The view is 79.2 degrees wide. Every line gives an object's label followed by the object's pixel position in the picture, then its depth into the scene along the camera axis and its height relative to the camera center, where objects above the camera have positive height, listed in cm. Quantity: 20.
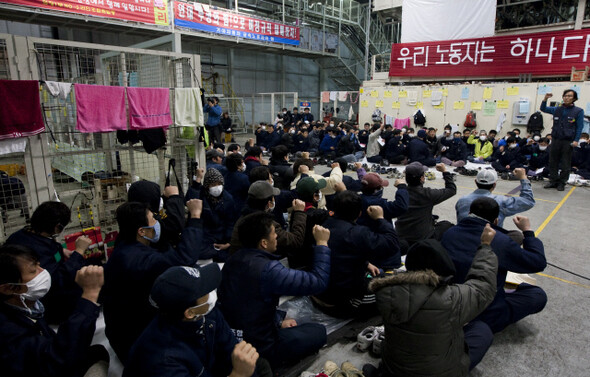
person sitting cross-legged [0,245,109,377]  183 -107
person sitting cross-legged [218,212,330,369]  222 -105
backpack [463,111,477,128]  1234 -19
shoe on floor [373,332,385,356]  279 -176
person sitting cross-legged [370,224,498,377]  198 -109
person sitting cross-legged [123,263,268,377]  155 -97
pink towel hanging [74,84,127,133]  439 +13
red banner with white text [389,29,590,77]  1120 +209
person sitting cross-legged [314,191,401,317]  293 -110
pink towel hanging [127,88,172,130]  482 +14
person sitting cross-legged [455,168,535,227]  383 -89
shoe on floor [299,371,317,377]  247 -177
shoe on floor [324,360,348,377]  242 -177
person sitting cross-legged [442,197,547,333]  271 -105
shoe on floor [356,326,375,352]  284 -176
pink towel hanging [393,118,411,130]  1408 -28
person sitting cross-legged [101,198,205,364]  227 -101
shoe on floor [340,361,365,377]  239 -173
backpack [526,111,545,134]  1102 -25
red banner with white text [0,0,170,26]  1010 +332
